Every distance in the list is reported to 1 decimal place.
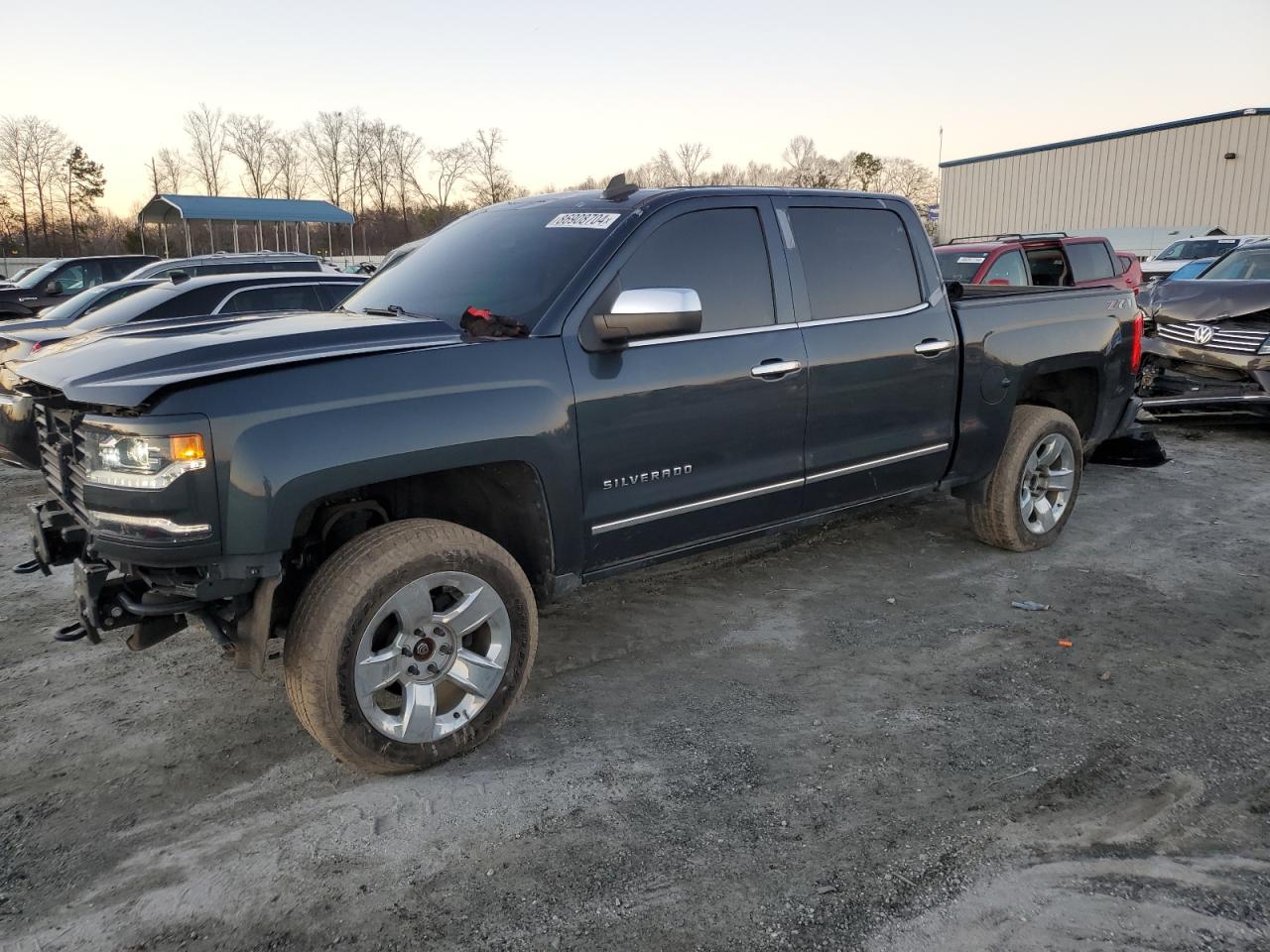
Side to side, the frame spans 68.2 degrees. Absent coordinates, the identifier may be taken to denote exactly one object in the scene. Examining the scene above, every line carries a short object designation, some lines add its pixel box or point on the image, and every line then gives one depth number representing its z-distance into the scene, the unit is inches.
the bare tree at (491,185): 2497.5
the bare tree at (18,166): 2363.4
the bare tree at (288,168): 2576.3
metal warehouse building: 1382.9
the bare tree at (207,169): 2507.4
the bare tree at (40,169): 2391.7
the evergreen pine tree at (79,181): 2465.6
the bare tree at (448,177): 2584.6
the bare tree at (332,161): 2659.9
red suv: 422.3
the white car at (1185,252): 814.5
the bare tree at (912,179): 2945.4
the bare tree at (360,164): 2679.6
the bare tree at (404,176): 2721.5
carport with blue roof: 1449.3
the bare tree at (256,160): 2517.2
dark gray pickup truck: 109.2
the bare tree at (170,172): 2536.9
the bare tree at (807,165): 2866.6
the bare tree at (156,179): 2546.8
